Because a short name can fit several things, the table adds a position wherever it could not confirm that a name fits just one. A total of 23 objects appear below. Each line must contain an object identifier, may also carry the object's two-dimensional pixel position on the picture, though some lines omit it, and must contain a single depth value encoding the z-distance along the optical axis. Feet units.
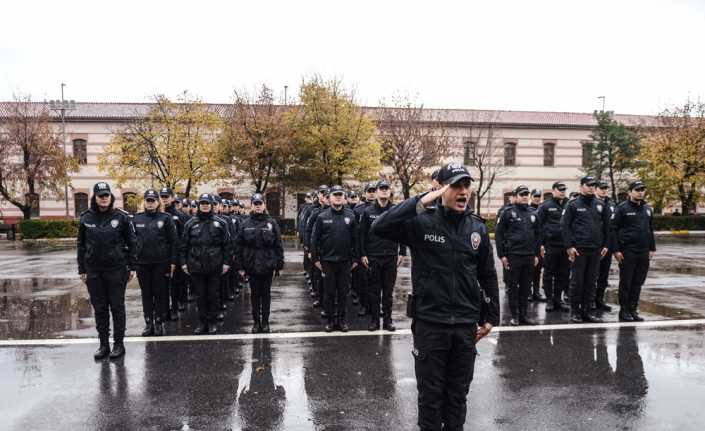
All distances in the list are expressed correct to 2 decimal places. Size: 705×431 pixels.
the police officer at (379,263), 27.12
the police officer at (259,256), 26.09
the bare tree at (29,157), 98.68
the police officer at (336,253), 26.78
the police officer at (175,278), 30.89
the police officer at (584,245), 28.37
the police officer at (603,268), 30.48
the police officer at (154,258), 26.50
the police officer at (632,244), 27.86
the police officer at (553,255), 32.04
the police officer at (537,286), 35.58
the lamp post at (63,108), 106.11
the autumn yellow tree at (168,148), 94.63
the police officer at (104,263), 21.97
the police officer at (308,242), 33.18
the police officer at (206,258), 26.35
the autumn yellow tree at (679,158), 109.09
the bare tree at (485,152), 121.70
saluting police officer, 12.39
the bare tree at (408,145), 104.63
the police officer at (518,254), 28.43
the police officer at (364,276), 30.45
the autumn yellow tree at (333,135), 95.61
